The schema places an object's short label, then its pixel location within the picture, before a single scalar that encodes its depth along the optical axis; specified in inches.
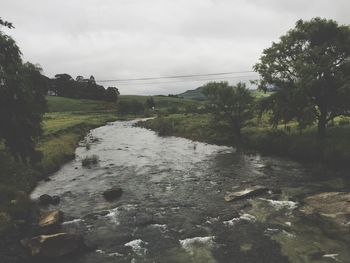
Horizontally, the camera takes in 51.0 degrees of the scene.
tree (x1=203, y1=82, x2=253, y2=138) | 2357.3
